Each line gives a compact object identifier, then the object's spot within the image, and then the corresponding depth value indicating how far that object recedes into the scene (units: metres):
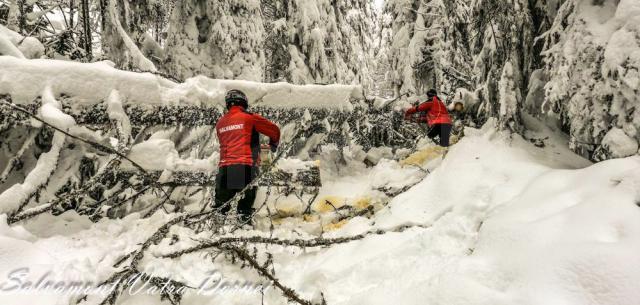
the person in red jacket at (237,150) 4.36
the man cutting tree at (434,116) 6.47
